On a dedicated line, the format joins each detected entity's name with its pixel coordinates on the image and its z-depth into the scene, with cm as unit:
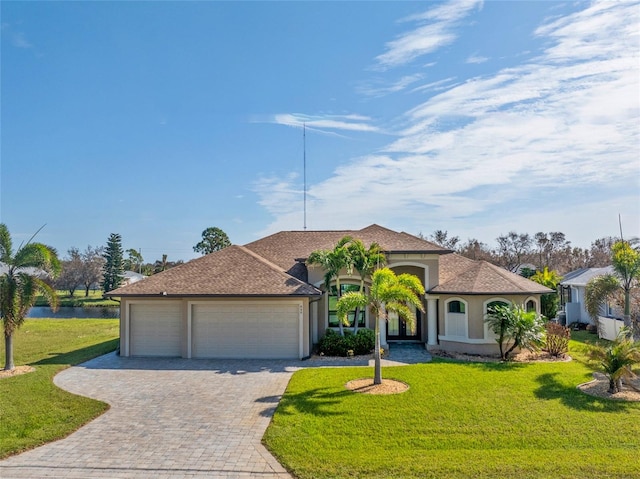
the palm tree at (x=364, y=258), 1711
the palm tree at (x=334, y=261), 1706
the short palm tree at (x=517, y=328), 1521
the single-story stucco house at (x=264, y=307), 1650
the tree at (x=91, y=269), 6725
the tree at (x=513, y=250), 5216
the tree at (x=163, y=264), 6981
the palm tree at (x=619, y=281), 1680
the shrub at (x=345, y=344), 1688
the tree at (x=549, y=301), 2416
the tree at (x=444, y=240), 5678
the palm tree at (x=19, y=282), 1434
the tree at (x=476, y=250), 5325
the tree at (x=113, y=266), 6362
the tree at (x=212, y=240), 5625
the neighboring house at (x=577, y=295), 2541
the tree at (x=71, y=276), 6564
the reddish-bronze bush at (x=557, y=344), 1612
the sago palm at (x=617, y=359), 1083
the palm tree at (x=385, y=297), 1209
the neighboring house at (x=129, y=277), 6604
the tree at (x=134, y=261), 8836
